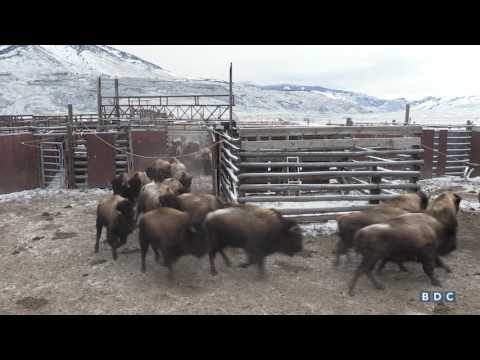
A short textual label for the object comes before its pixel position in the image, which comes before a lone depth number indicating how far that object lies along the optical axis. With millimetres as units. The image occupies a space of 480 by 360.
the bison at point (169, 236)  5992
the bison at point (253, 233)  6078
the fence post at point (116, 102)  21925
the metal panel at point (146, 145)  13562
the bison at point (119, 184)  9102
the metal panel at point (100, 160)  12883
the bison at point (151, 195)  7531
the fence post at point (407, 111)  17219
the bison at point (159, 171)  10228
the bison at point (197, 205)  6949
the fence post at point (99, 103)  19552
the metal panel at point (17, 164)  12047
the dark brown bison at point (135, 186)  8734
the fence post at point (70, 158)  12797
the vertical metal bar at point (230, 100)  18494
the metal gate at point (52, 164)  12922
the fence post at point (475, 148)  15555
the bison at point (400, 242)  5371
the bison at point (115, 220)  6906
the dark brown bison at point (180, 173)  9570
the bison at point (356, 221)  6113
